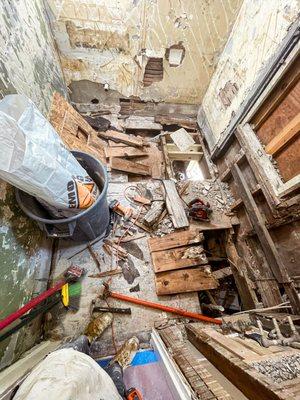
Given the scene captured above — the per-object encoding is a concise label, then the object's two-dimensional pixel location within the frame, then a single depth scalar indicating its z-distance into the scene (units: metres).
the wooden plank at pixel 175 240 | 2.71
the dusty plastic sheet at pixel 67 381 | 0.80
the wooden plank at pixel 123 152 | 3.52
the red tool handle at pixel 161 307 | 2.26
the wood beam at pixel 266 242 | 2.19
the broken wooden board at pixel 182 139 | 3.93
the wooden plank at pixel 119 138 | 3.69
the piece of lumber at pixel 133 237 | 2.73
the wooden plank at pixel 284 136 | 2.15
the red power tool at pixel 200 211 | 2.92
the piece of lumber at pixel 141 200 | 3.07
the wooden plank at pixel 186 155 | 3.98
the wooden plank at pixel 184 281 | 2.42
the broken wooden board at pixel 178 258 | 2.56
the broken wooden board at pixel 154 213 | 2.80
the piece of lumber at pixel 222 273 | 2.86
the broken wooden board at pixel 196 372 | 0.98
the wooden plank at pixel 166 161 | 3.55
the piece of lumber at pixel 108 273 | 2.44
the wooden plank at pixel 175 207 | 2.86
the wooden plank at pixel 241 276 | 2.62
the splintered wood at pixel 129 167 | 3.41
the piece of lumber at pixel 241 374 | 0.79
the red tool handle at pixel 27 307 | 1.38
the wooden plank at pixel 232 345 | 1.12
